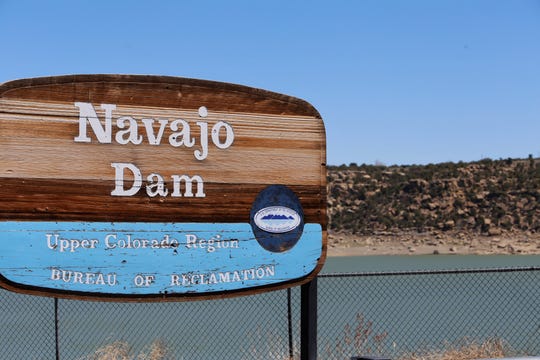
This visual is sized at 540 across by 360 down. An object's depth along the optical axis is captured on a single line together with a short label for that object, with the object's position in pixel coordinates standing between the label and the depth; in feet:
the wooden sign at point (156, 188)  21.44
